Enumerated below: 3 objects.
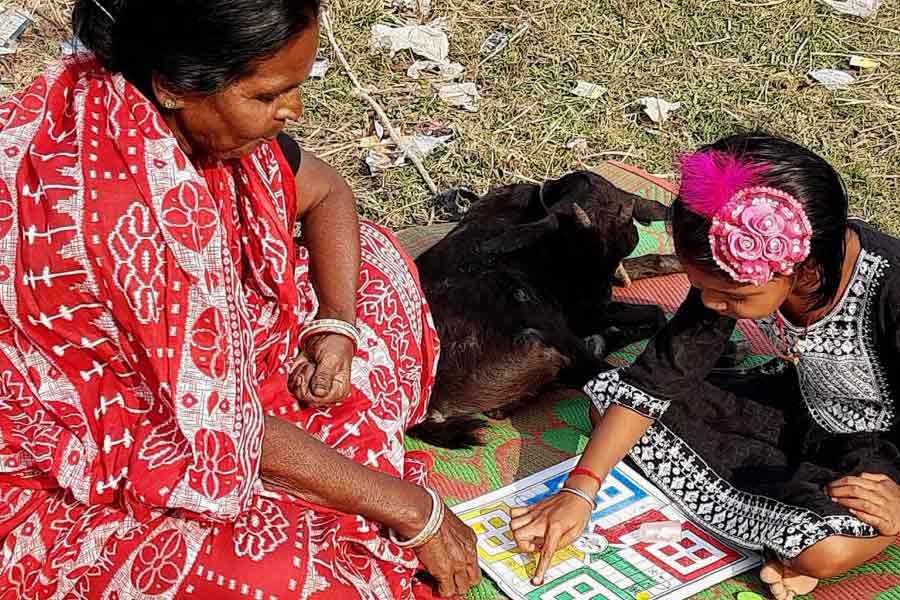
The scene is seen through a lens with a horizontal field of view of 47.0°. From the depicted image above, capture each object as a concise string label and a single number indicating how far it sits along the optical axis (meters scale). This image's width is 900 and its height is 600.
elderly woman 2.15
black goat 3.53
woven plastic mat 2.80
